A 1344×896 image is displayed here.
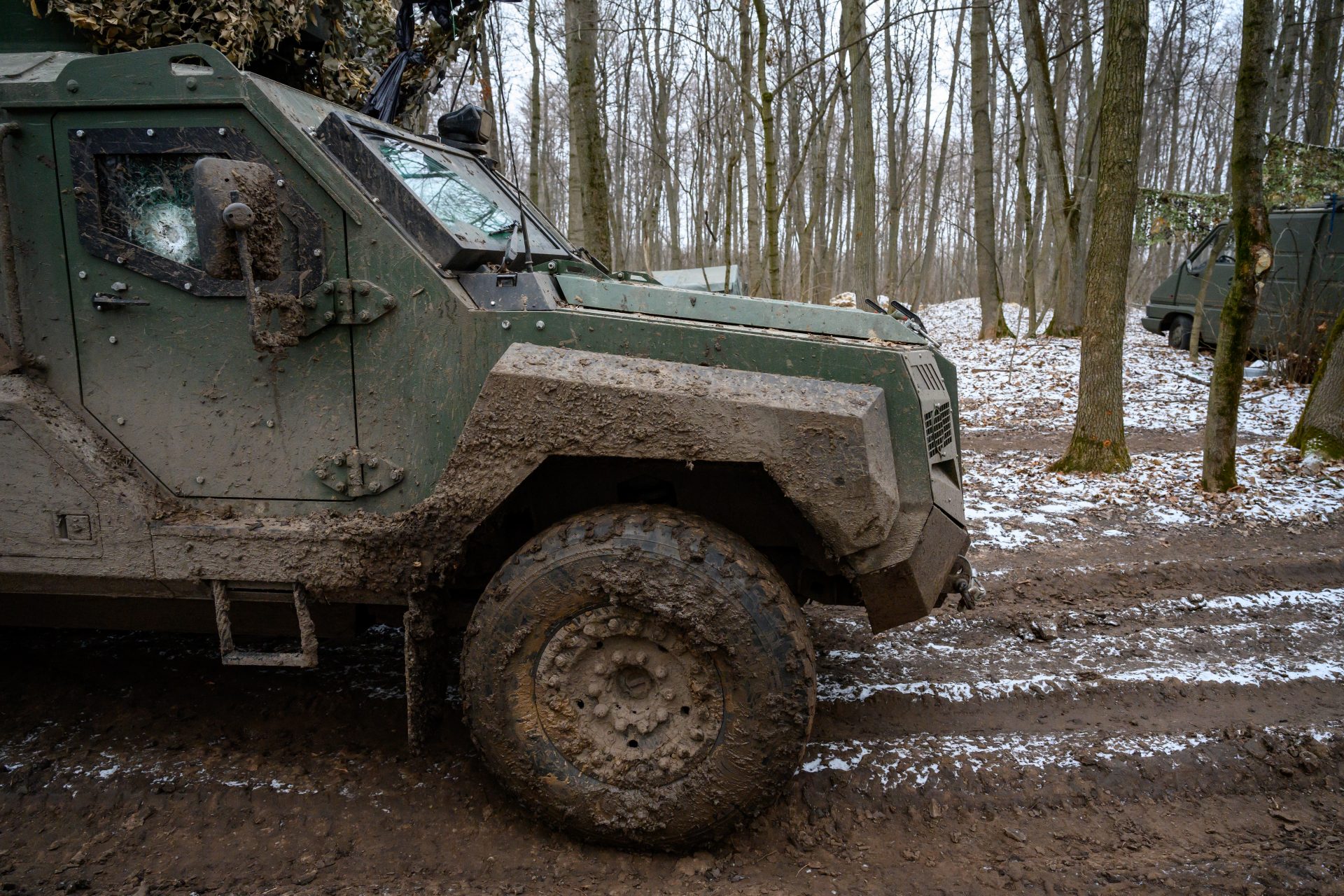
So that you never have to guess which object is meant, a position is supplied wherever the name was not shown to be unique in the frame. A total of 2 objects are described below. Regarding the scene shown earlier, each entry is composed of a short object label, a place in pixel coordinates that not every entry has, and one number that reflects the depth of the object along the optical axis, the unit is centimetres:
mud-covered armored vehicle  262
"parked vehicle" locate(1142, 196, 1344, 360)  1016
